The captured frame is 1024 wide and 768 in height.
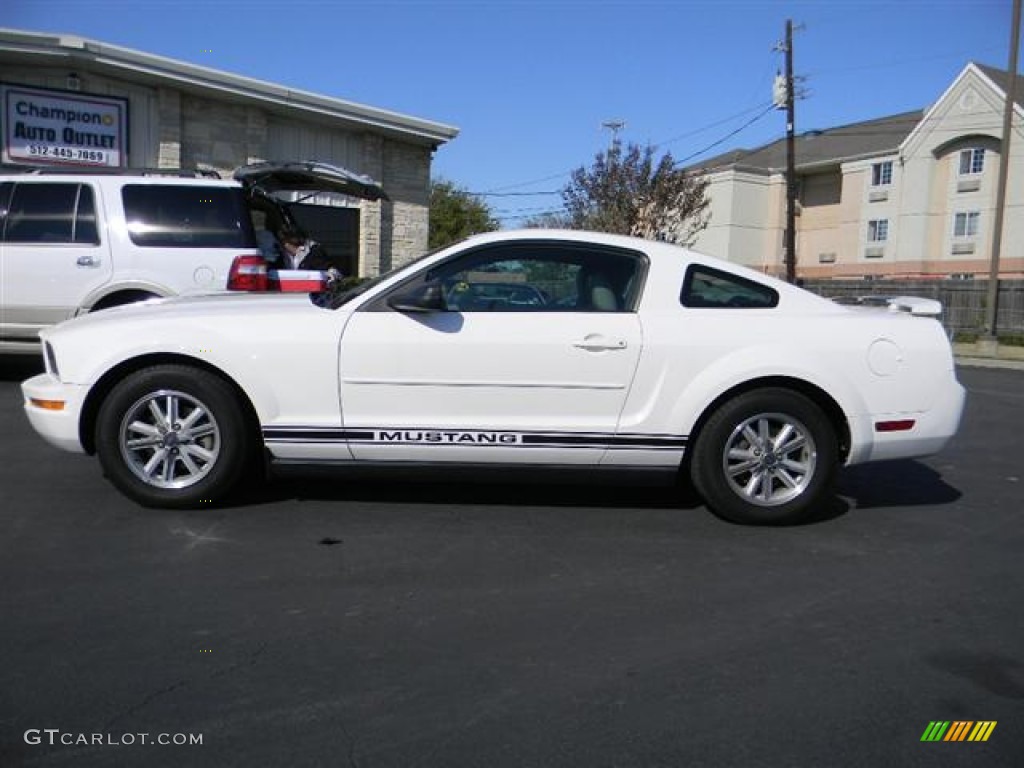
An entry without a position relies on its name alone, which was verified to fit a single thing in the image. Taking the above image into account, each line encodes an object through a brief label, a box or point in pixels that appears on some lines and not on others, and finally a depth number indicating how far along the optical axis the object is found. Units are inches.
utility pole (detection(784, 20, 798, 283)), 1071.0
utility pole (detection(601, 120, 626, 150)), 1881.2
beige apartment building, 1649.9
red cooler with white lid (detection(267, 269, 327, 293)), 326.6
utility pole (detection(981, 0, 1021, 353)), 826.2
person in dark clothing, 359.9
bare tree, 1146.0
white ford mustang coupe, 185.0
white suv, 324.5
